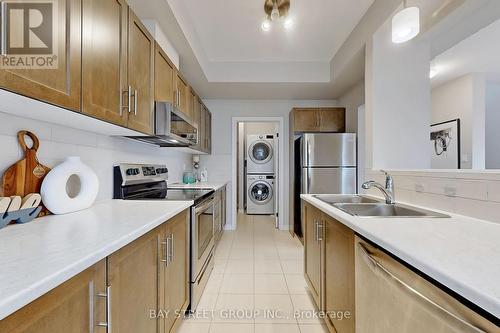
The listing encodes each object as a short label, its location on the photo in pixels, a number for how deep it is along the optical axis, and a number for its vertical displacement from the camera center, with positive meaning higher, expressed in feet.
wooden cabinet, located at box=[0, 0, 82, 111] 2.64 +1.16
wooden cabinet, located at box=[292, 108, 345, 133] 12.40 +2.50
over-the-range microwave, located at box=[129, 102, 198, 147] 5.87 +1.09
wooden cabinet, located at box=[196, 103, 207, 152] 10.77 +1.75
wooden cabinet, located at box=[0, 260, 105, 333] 1.69 -1.18
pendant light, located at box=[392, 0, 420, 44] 5.06 +3.10
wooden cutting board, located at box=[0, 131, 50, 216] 3.35 -0.10
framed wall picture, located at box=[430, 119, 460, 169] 5.60 +0.58
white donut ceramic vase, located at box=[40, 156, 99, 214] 3.72 -0.34
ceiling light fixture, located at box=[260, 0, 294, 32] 6.47 +4.37
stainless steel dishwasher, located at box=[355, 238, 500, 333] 1.93 -1.34
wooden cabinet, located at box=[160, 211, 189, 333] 4.42 -2.12
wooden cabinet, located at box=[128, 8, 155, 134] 4.84 +2.02
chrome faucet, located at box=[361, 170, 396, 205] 5.50 -0.50
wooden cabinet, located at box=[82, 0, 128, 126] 3.59 +1.79
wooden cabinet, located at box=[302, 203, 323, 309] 5.58 -2.18
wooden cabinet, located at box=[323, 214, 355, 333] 3.88 -1.92
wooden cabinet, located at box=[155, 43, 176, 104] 6.07 +2.46
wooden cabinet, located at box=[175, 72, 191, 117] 7.63 +2.51
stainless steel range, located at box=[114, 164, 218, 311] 5.94 -0.85
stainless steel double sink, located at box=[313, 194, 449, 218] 4.50 -0.89
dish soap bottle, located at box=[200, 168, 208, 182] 13.41 -0.49
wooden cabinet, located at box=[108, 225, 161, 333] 2.80 -1.57
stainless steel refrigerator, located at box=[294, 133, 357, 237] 11.02 +0.20
